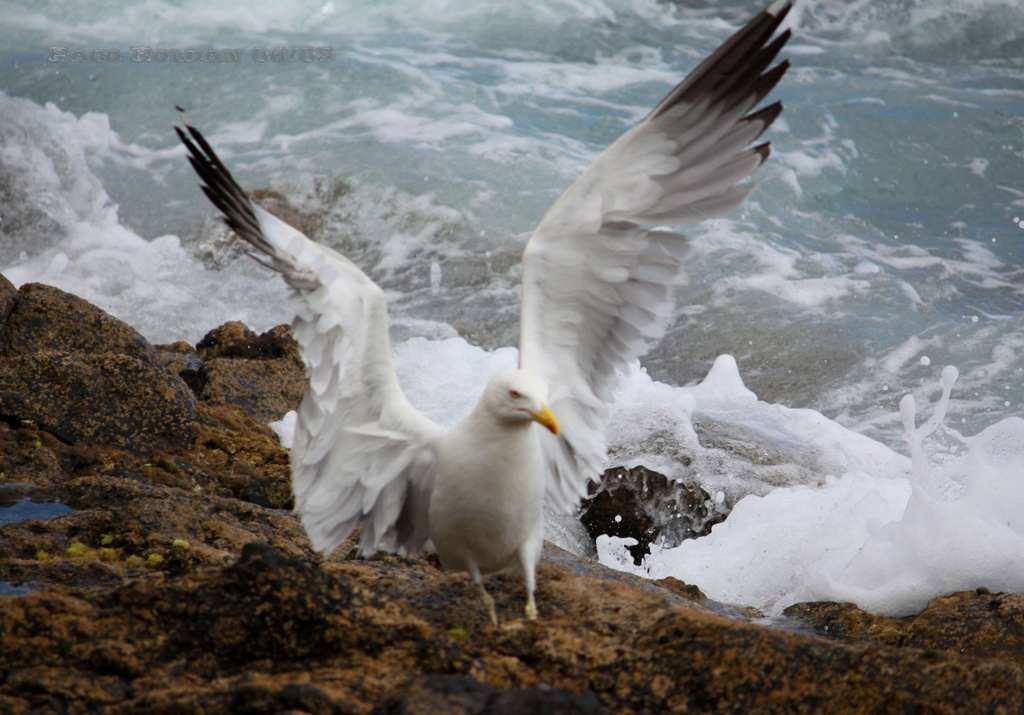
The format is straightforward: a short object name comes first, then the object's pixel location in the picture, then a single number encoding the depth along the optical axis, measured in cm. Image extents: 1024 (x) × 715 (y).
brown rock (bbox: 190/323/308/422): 1522
